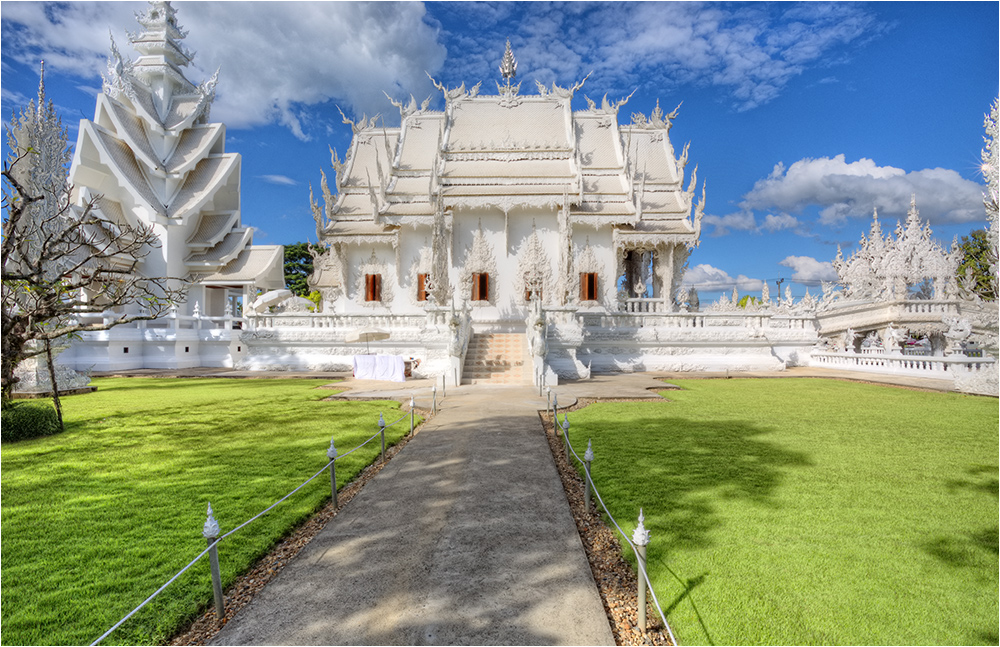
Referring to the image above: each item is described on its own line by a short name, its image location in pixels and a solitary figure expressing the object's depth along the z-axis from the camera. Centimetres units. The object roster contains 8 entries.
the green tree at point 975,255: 3403
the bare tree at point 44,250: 698
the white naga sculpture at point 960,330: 1152
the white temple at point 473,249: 2038
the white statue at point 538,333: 1569
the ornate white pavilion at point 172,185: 2386
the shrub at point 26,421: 859
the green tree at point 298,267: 5369
